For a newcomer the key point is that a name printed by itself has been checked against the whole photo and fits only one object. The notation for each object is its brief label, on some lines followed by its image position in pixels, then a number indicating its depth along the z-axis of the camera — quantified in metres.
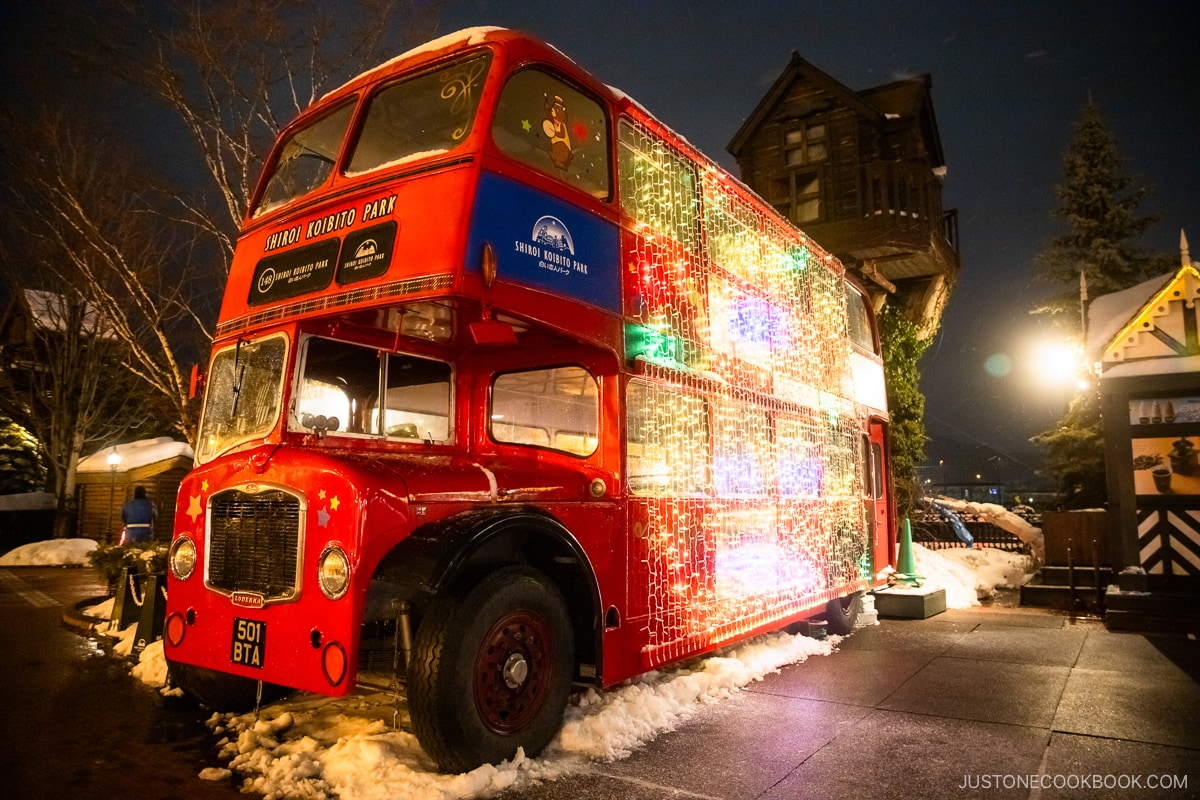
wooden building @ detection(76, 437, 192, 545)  19.70
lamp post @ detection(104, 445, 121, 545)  19.42
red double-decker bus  3.66
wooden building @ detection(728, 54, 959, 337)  15.77
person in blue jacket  12.55
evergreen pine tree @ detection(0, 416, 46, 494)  23.17
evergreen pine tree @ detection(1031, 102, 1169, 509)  17.53
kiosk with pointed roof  8.72
